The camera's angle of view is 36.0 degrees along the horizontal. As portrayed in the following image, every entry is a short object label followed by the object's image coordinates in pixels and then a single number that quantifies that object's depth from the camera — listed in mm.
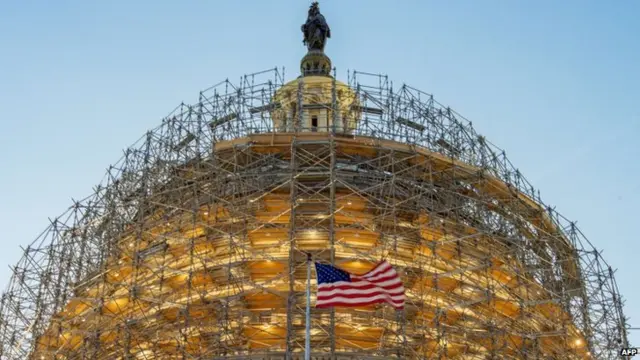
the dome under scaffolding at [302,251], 34062
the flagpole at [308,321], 25422
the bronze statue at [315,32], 54781
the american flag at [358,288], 28062
